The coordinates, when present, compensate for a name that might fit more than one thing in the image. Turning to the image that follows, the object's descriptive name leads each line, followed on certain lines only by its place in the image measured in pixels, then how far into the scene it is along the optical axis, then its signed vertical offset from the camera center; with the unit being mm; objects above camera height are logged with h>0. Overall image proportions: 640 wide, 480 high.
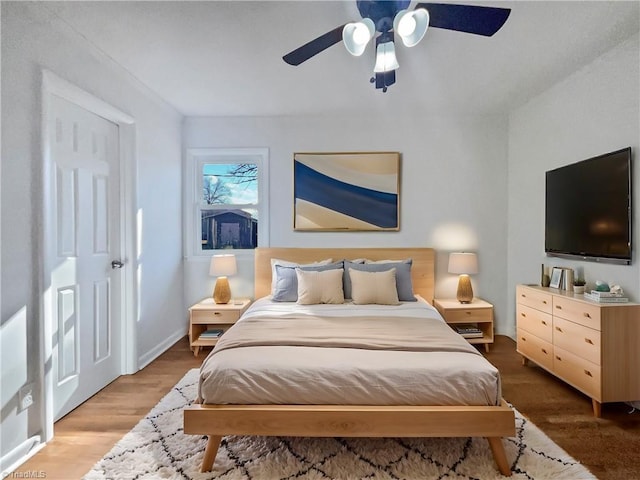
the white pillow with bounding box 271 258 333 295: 3705 -263
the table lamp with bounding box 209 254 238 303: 3904 -360
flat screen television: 2586 +221
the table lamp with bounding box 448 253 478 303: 3908 -336
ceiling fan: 1634 +998
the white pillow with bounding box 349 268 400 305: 3342 -459
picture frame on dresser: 3137 -346
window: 4332 +460
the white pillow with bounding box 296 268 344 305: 3377 -455
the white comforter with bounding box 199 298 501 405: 1896 -737
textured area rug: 1854 -1180
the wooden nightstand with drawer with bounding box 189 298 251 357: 3718 -789
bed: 1841 -859
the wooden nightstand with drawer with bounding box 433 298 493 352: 3744 -796
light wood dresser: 2398 -753
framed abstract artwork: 4227 +544
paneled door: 2477 -104
